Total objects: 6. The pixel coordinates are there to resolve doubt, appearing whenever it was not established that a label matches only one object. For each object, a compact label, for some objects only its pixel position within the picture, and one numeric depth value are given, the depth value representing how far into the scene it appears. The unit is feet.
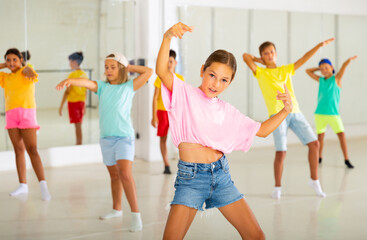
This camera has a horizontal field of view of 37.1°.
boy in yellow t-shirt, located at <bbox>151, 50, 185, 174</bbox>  20.36
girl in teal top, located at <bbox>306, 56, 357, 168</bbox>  22.59
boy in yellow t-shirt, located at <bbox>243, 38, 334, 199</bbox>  16.85
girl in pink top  8.96
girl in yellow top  16.80
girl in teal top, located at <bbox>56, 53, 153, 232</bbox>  13.79
